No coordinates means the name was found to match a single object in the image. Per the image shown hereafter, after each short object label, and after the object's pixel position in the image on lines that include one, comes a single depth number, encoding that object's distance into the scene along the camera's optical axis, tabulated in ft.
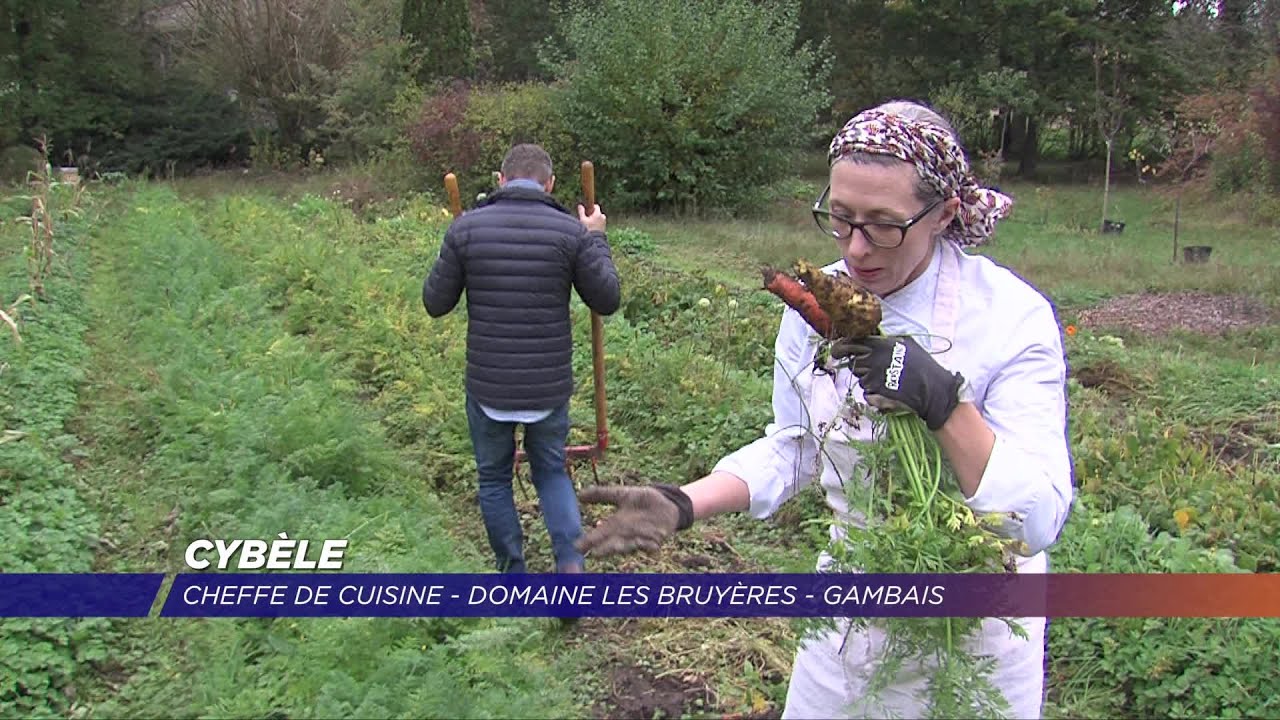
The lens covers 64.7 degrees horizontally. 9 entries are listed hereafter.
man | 13.73
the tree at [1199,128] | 64.75
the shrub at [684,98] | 53.98
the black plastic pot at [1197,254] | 43.62
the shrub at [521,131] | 56.70
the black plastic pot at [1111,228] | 56.24
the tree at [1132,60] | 88.02
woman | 6.01
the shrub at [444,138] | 56.80
